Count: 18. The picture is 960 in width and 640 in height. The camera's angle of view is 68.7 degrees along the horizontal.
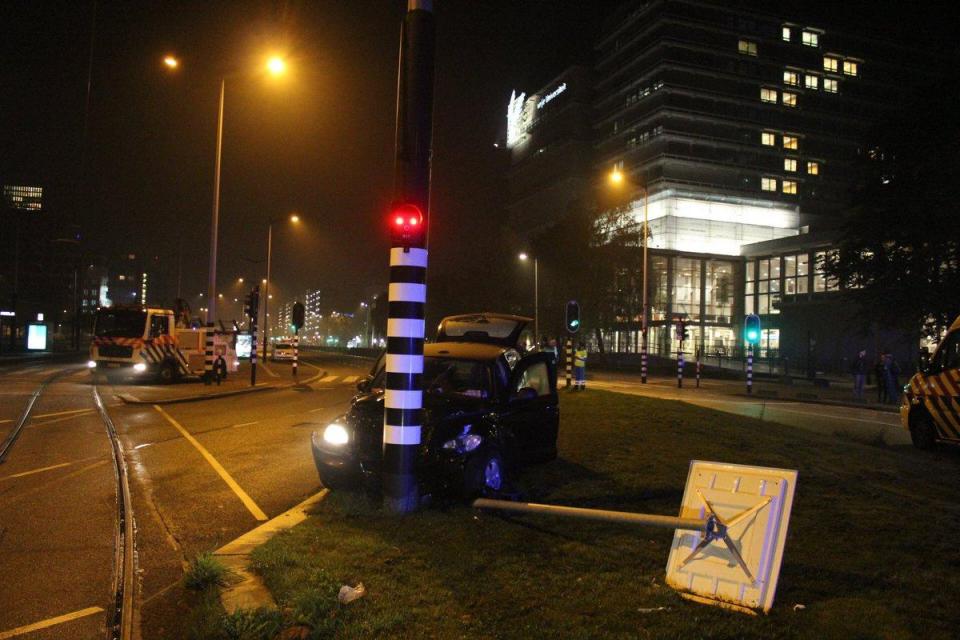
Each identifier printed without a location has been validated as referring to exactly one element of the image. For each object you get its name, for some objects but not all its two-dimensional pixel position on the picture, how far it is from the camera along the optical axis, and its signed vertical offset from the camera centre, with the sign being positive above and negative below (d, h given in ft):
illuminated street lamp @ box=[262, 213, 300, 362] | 136.05 +17.00
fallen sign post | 13.69 -3.85
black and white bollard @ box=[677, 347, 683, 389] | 96.43 -3.93
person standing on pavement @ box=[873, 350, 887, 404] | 84.88 -4.05
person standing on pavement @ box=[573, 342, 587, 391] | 69.26 -2.66
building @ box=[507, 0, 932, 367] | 208.44 +69.21
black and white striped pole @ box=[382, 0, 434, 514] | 21.13 +2.17
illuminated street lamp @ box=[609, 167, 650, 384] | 103.30 +1.71
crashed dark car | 21.91 -3.09
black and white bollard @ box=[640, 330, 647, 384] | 103.06 -4.39
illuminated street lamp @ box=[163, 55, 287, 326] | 74.64 +10.77
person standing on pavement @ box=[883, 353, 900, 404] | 82.47 -3.47
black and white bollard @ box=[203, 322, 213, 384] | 75.56 -3.94
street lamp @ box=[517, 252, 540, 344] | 150.82 +12.80
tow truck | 81.10 -2.40
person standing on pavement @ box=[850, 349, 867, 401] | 85.81 -3.04
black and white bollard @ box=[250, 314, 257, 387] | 76.59 -3.44
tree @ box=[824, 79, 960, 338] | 84.17 +15.71
